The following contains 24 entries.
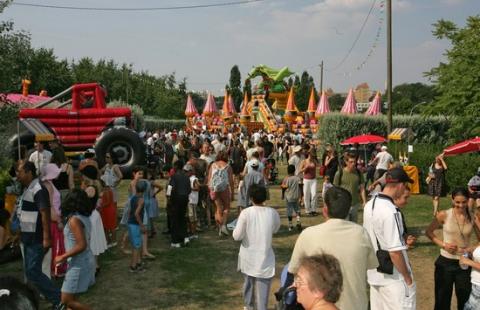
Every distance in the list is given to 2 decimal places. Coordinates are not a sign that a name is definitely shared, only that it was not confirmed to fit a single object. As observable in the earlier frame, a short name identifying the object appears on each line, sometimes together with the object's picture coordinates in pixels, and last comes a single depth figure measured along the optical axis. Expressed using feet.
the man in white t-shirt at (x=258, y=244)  15.21
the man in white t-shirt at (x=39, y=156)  30.35
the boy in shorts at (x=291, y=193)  29.84
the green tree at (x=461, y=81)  46.37
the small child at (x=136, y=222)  21.54
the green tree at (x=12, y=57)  21.85
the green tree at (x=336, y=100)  427.94
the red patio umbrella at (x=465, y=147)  29.65
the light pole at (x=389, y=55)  56.90
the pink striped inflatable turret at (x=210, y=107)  144.66
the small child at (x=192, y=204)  28.79
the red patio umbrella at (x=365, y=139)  50.60
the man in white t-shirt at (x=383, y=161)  40.78
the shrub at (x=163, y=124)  141.42
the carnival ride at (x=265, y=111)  128.26
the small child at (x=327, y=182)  33.36
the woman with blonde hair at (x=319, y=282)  6.66
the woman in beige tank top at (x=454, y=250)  14.69
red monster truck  44.52
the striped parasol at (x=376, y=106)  94.17
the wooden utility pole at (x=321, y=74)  139.62
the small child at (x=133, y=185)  22.30
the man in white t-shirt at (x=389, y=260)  11.42
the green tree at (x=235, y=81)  273.75
